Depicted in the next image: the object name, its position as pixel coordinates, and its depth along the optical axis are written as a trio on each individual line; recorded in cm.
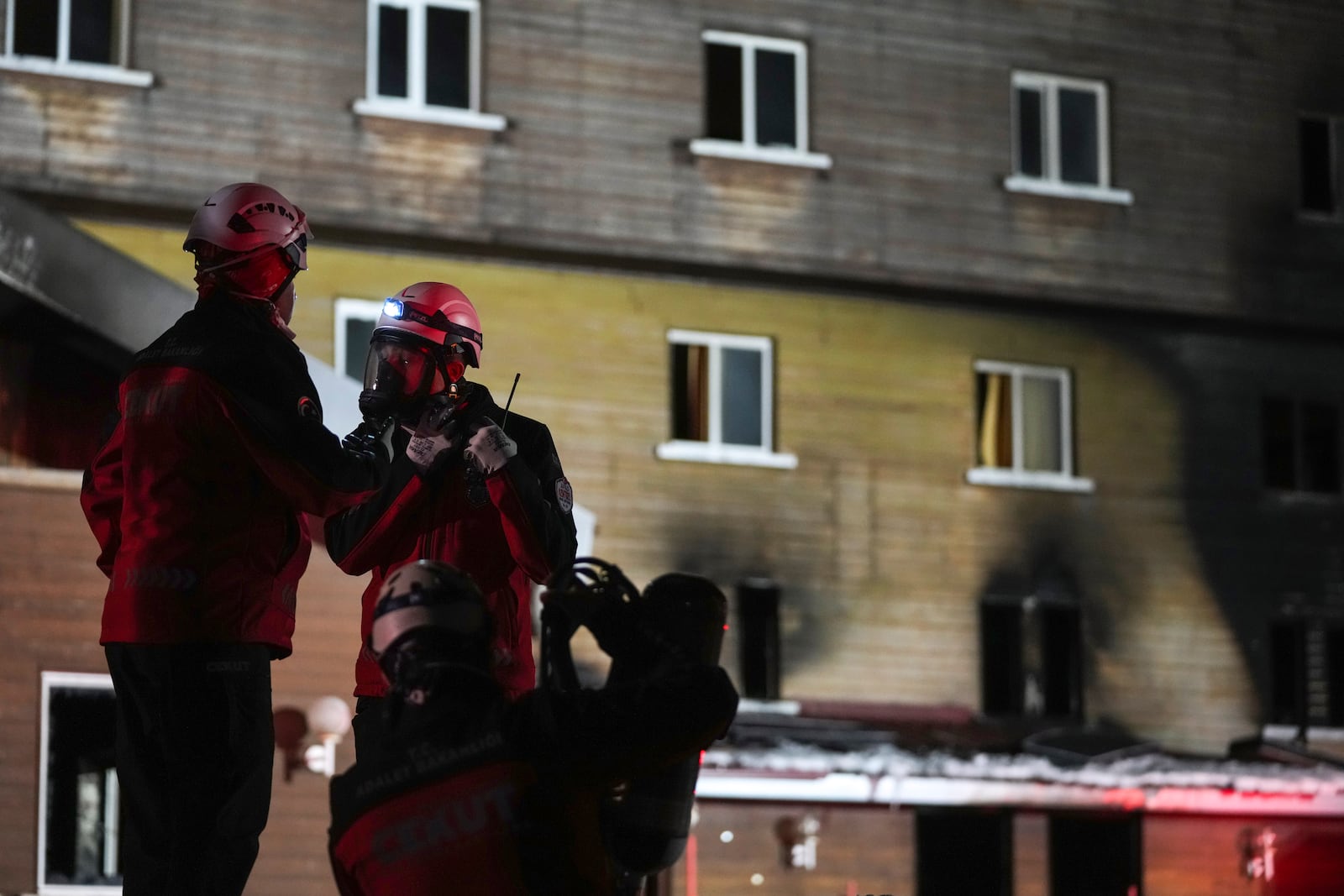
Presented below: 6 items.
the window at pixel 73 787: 2649
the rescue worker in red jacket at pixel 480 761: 764
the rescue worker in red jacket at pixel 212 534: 939
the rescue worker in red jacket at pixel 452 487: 1069
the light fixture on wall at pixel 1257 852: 4325
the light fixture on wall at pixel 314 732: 2701
